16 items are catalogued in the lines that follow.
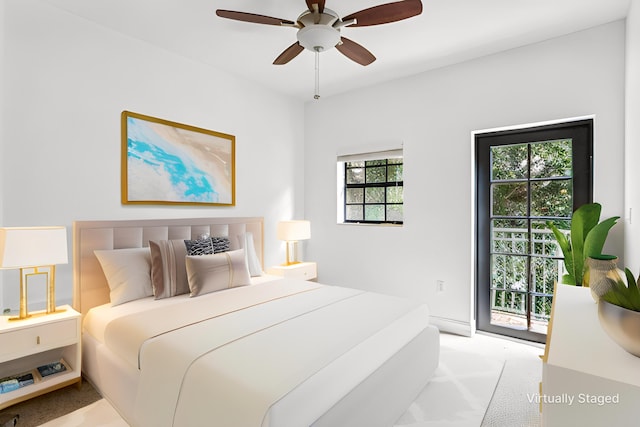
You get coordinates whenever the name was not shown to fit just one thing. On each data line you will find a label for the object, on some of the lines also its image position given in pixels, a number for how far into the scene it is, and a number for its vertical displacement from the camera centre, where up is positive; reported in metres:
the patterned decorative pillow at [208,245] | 2.81 -0.32
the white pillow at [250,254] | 3.30 -0.46
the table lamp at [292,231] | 3.86 -0.26
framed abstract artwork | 2.88 +0.45
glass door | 2.89 -0.04
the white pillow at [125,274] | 2.46 -0.49
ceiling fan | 1.88 +1.15
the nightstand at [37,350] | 1.98 -0.88
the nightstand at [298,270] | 3.76 -0.72
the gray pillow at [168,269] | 2.54 -0.47
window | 3.92 +0.27
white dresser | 0.70 -0.40
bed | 1.36 -0.68
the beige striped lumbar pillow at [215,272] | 2.59 -0.51
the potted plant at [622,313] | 0.81 -0.27
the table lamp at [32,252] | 2.00 -0.27
